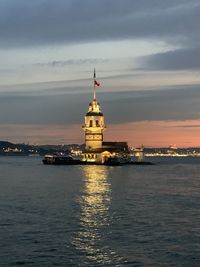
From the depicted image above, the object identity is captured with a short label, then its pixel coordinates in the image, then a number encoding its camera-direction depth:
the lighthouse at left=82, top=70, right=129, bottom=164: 183.00
